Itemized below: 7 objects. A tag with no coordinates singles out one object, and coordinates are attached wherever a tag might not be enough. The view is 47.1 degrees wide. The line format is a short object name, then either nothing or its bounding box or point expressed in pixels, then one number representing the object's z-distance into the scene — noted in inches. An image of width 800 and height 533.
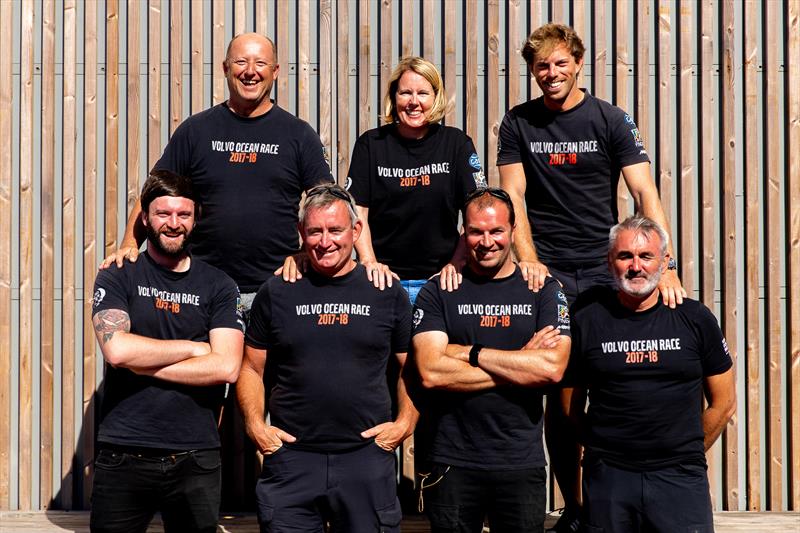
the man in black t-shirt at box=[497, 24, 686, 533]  161.2
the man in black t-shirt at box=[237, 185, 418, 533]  135.6
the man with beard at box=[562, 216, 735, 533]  138.7
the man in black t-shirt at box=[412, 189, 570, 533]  137.2
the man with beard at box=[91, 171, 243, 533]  137.2
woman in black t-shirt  159.0
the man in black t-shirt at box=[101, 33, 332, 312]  155.3
